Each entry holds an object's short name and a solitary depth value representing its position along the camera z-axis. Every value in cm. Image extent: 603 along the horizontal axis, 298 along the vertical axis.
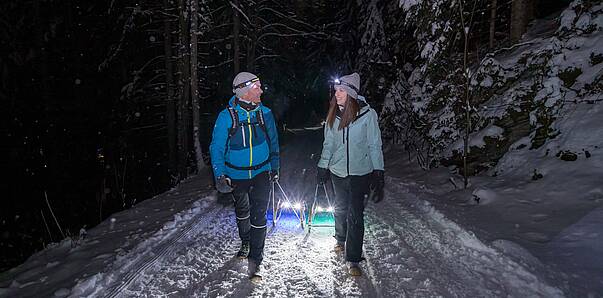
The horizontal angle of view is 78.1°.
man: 450
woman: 453
